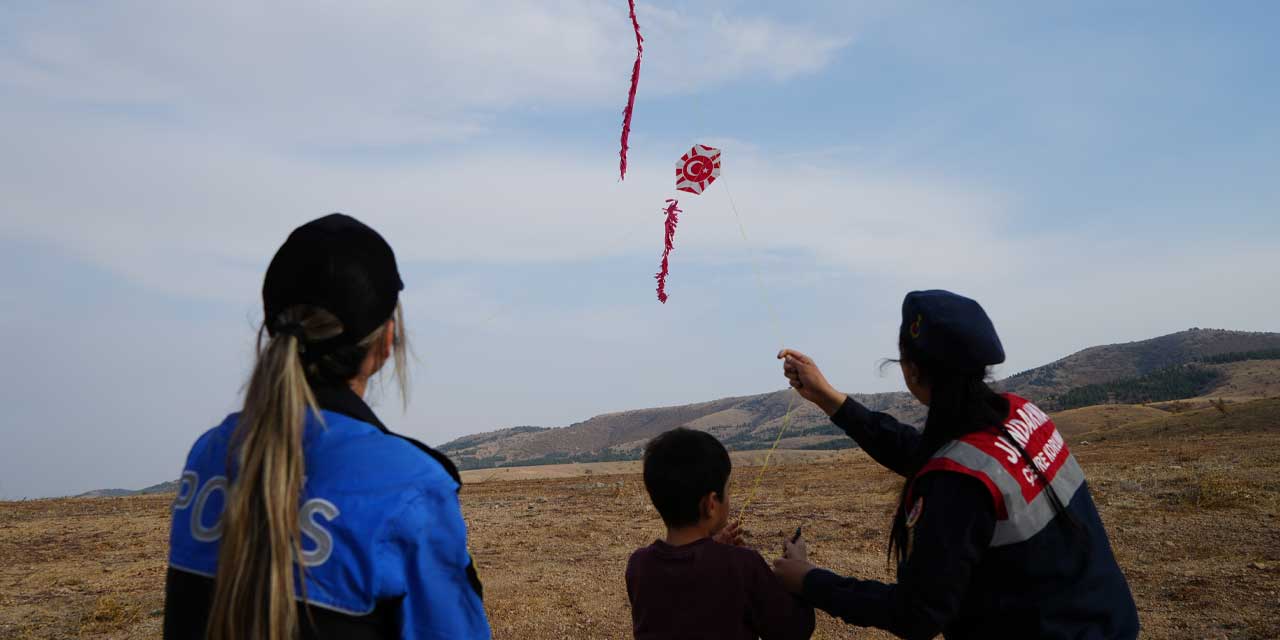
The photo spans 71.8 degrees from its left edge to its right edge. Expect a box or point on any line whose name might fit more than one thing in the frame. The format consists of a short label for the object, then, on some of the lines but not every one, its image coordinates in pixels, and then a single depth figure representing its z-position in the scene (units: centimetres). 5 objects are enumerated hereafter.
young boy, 249
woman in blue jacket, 144
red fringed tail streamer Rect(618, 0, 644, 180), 632
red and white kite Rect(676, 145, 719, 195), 588
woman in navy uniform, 199
